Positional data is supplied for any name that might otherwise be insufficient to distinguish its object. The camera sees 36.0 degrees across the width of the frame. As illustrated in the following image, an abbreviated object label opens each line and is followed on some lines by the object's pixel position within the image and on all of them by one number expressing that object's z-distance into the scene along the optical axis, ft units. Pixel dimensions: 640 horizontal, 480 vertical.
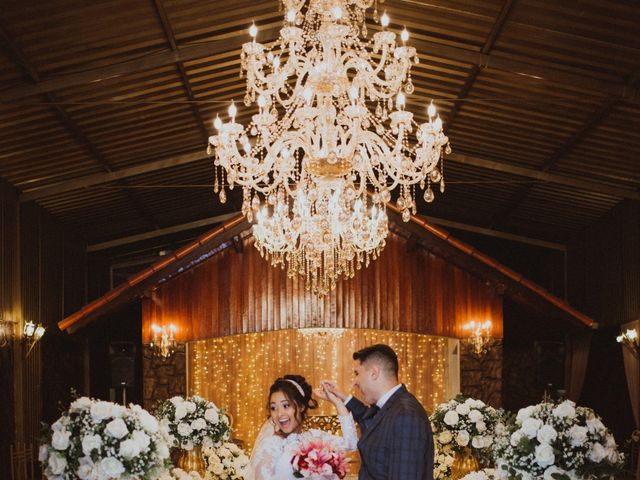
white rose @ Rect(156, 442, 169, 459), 20.27
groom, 15.81
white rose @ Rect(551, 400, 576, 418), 20.95
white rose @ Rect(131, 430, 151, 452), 19.92
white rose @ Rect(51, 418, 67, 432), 19.80
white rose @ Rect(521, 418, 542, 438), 20.99
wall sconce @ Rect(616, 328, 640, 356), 48.21
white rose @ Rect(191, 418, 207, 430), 31.22
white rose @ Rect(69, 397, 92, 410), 20.24
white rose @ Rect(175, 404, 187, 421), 31.40
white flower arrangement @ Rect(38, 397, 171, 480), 19.51
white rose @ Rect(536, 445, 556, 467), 20.39
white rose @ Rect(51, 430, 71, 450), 19.54
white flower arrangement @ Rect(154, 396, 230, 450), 31.24
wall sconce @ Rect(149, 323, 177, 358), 49.80
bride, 22.27
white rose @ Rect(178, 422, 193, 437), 31.09
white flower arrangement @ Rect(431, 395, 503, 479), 31.30
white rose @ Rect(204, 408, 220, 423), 31.50
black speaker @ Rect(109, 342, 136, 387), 61.46
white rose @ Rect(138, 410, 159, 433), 20.36
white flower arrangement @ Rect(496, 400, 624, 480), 20.39
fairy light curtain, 53.31
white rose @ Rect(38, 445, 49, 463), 19.66
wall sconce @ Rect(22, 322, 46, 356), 46.98
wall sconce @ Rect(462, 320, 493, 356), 49.57
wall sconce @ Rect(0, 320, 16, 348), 42.73
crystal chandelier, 29.45
